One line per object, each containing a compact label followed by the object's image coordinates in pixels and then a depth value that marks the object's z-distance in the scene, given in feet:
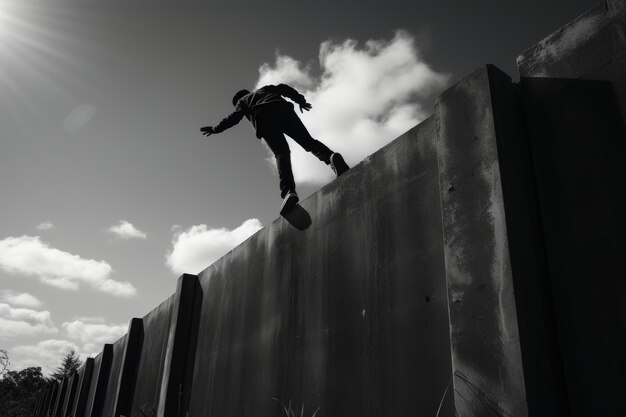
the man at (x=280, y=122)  17.19
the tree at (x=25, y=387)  65.84
